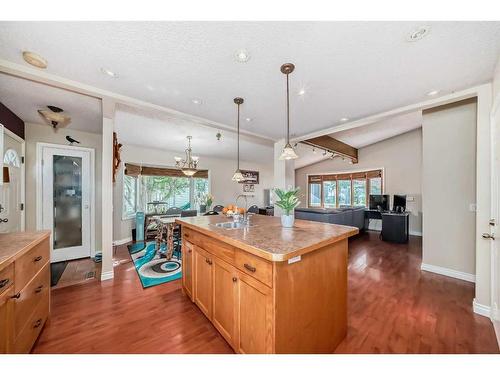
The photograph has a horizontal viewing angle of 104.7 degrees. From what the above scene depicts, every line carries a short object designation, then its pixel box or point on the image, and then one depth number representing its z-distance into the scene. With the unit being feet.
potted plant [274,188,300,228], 6.12
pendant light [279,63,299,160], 6.14
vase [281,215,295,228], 6.42
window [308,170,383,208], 22.50
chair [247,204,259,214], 22.56
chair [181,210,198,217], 14.48
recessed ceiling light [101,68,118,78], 6.42
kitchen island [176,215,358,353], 3.78
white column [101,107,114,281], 8.66
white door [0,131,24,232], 8.28
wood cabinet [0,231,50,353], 3.59
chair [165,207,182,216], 16.76
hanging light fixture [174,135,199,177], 14.38
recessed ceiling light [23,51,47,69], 5.59
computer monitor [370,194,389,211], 18.17
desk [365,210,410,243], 15.58
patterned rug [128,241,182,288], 8.92
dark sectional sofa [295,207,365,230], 15.24
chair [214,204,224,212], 18.95
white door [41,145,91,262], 10.76
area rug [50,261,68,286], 8.73
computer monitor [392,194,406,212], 16.76
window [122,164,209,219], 16.51
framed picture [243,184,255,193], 25.12
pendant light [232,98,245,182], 8.56
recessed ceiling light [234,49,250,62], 5.52
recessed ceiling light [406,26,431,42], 4.68
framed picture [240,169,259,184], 25.04
